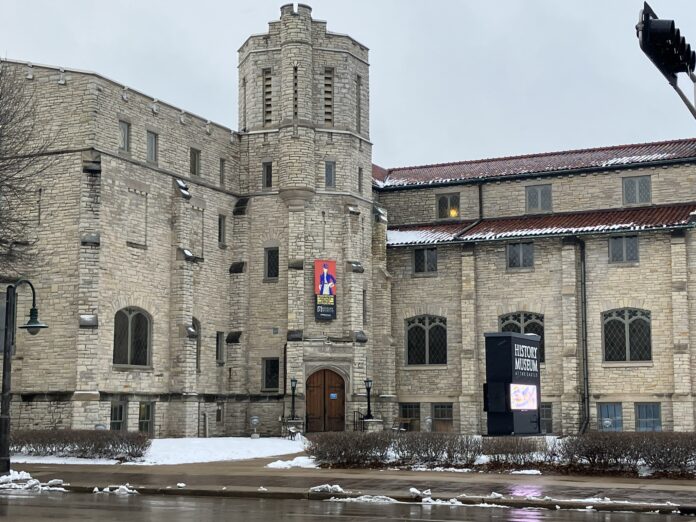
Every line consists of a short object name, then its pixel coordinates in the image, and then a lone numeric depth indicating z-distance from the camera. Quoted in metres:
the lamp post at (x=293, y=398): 43.56
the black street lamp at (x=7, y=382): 24.08
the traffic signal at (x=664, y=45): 11.06
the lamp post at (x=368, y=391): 44.38
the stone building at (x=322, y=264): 38.97
